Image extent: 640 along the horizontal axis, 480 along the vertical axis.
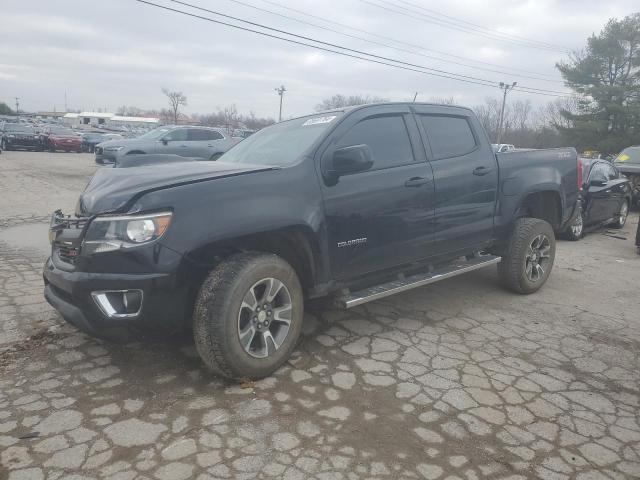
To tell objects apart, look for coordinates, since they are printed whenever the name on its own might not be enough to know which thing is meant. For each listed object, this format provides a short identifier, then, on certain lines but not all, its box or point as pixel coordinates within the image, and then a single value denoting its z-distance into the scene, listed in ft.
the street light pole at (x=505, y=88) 139.33
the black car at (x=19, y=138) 85.40
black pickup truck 9.61
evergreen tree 108.99
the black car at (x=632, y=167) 44.29
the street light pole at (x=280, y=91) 211.00
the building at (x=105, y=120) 317.22
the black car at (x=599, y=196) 29.84
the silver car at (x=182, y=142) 50.67
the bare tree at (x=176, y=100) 285.43
